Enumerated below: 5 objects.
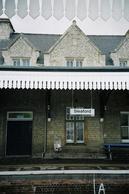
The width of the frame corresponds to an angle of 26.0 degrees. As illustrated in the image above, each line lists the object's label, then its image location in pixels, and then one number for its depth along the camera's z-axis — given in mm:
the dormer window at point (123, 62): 18458
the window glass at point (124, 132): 16688
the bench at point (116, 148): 14805
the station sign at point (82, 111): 12047
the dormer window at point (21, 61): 18062
